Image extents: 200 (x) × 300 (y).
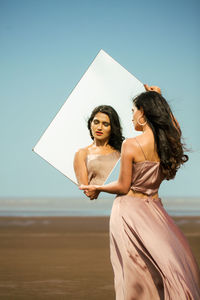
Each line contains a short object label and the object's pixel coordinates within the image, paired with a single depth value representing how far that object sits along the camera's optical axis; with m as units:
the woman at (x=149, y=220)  3.47
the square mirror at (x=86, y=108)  4.00
